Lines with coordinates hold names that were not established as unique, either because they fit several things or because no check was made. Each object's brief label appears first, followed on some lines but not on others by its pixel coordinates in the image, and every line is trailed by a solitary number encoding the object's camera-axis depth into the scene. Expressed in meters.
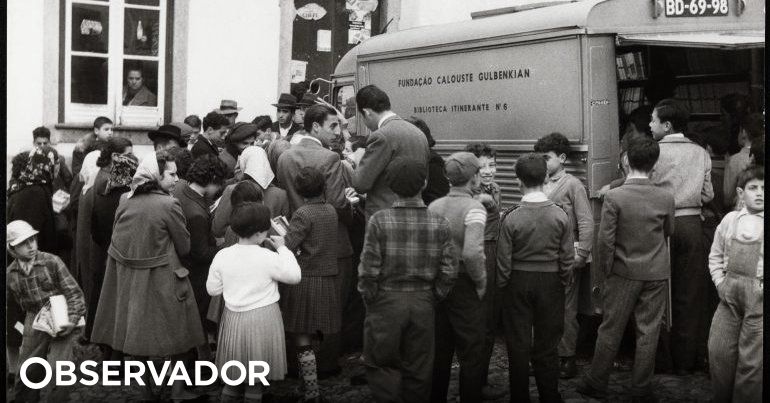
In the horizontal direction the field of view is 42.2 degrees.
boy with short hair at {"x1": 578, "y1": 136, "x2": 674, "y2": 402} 6.55
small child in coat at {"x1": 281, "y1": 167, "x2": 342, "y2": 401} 6.55
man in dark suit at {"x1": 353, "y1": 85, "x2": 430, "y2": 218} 6.93
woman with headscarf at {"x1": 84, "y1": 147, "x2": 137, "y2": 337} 6.93
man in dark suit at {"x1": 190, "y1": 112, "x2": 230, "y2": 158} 9.85
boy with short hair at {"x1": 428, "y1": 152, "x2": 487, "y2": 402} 6.01
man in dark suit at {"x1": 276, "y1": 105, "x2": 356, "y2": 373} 7.29
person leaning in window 12.60
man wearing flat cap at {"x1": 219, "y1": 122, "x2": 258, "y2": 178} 8.16
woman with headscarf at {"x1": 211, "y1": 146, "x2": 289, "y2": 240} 6.93
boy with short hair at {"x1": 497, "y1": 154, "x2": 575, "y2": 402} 6.19
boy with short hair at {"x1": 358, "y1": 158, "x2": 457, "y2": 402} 5.70
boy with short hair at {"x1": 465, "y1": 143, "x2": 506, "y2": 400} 6.70
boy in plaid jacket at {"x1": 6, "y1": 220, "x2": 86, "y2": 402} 6.02
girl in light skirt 5.89
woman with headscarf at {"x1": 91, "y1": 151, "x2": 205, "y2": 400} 6.19
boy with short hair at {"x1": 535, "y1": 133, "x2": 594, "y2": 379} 7.21
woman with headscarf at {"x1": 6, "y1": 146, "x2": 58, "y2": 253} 7.49
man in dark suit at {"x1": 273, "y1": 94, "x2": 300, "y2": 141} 10.36
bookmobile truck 7.64
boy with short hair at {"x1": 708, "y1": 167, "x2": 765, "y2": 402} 5.72
